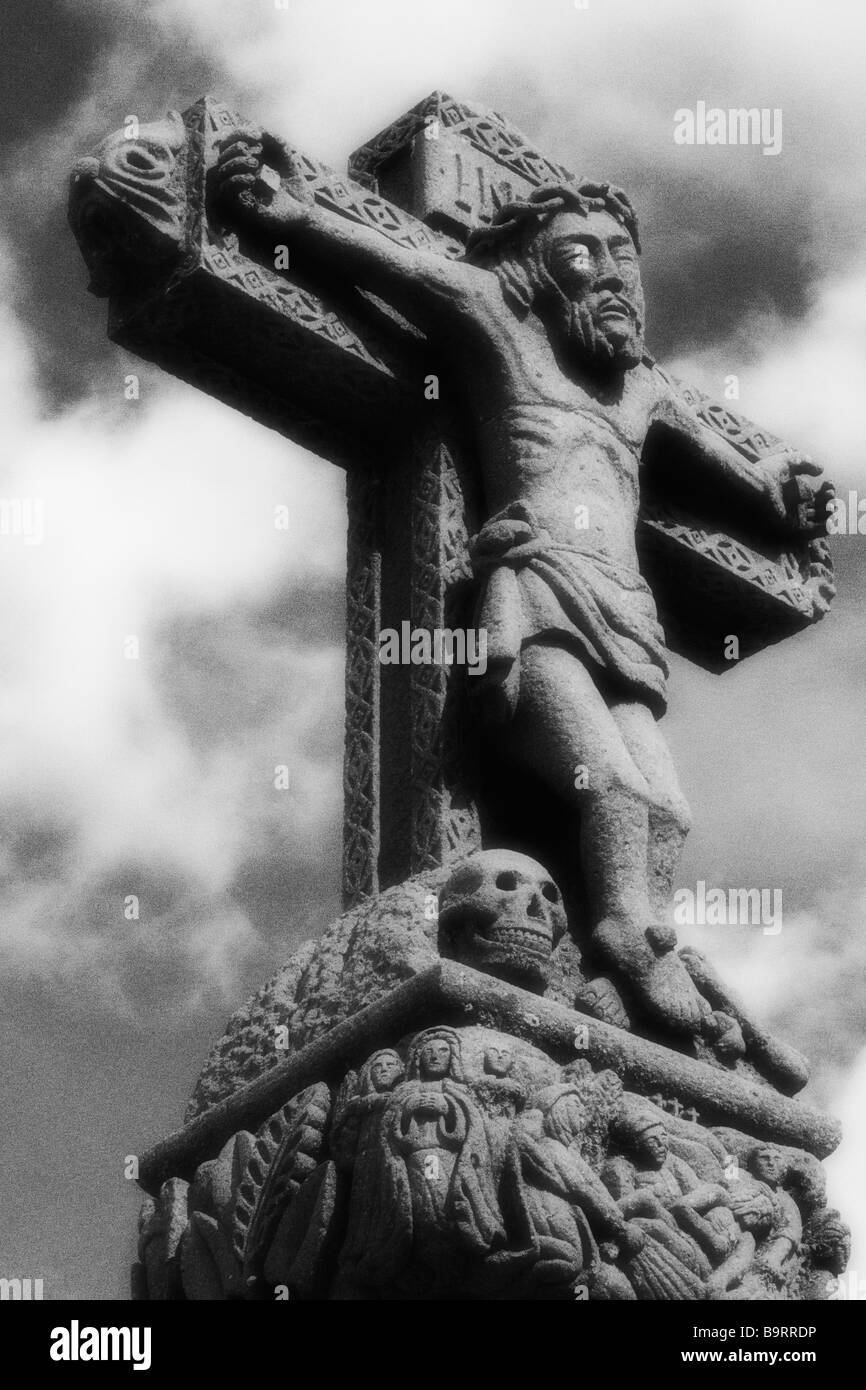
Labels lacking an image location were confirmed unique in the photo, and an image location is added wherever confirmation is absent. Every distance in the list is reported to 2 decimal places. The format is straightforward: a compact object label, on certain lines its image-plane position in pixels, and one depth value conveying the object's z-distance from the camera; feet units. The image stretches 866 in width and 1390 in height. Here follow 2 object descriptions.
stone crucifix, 28.09
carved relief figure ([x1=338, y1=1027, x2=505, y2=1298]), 23.07
